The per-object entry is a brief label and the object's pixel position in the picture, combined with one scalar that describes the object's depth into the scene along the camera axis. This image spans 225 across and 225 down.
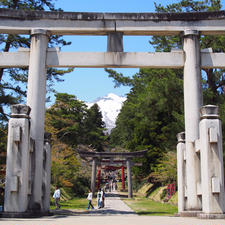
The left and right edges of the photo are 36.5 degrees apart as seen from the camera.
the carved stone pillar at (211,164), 9.50
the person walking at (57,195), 17.84
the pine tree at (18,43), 18.96
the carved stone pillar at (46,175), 12.13
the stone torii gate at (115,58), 11.12
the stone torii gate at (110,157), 31.14
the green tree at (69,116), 37.88
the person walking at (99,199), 19.47
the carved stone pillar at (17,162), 9.68
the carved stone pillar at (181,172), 11.85
